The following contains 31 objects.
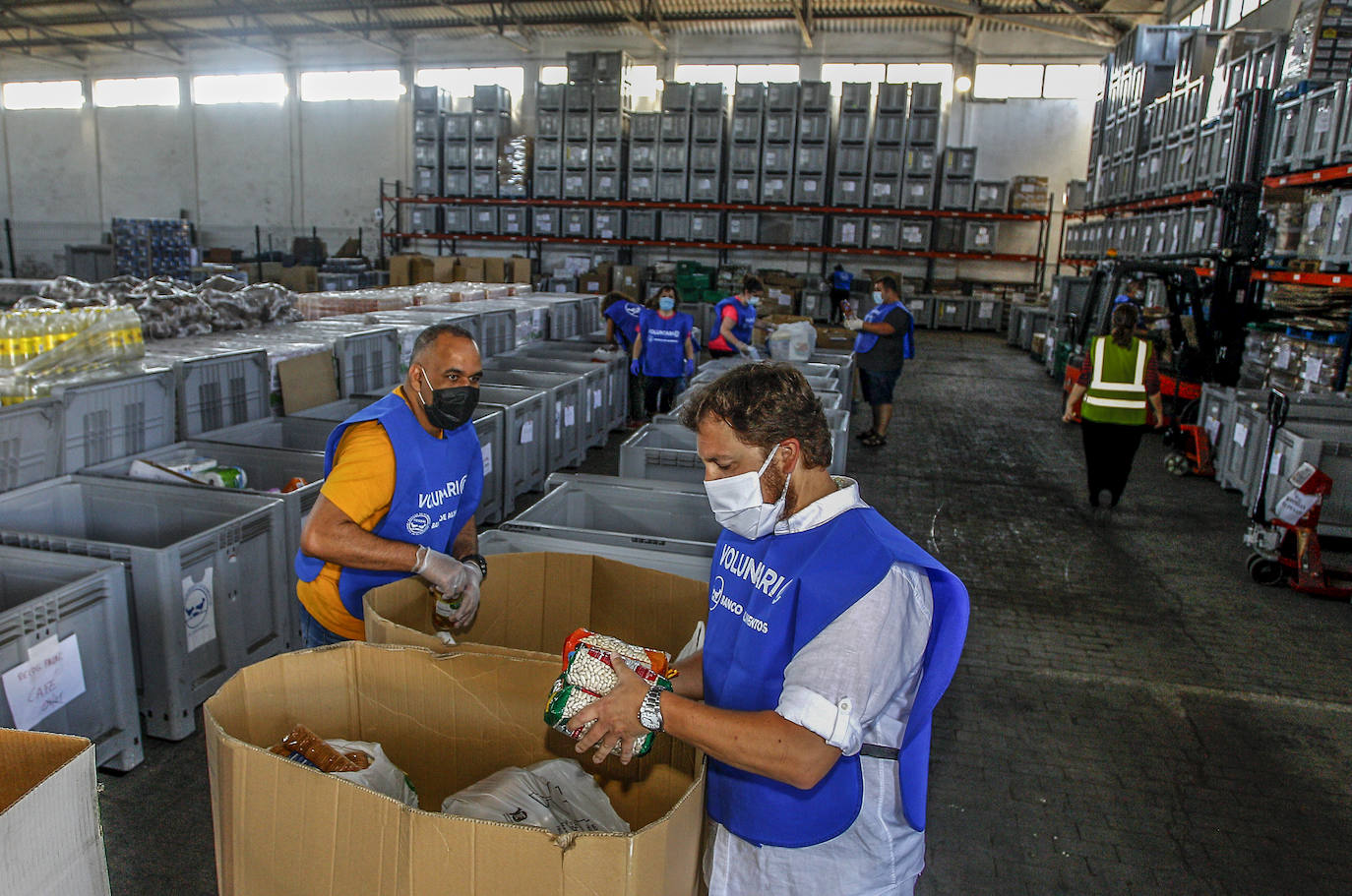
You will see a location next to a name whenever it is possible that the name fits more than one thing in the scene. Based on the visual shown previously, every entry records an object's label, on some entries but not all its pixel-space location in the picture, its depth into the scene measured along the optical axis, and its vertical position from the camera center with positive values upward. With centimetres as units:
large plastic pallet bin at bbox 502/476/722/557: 384 -107
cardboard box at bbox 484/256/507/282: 1575 -16
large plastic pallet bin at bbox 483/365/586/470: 719 -121
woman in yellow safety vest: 664 -74
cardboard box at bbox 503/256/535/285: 1620 -15
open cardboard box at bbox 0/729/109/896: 123 -85
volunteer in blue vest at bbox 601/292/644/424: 934 -64
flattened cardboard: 562 -84
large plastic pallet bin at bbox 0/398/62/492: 371 -87
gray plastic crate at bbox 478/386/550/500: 628 -127
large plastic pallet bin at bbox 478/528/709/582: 307 -101
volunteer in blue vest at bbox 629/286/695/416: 883 -79
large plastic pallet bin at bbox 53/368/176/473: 400 -83
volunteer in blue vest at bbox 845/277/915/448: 905 -70
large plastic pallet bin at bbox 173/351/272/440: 479 -81
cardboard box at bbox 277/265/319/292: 1526 -46
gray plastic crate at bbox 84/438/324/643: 458 -110
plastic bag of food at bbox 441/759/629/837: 168 -104
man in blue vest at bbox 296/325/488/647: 247 -70
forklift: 884 -41
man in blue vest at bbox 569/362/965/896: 143 -66
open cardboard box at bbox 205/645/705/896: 132 -92
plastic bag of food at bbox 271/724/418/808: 167 -98
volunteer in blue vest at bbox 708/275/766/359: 948 -54
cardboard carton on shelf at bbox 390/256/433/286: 1529 -24
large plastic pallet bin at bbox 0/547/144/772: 284 -128
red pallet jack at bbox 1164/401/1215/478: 836 -155
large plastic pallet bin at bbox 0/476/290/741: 330 -127
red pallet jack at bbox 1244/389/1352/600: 557 -159
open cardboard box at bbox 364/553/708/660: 253 -100
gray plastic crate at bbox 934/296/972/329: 1917 -66
